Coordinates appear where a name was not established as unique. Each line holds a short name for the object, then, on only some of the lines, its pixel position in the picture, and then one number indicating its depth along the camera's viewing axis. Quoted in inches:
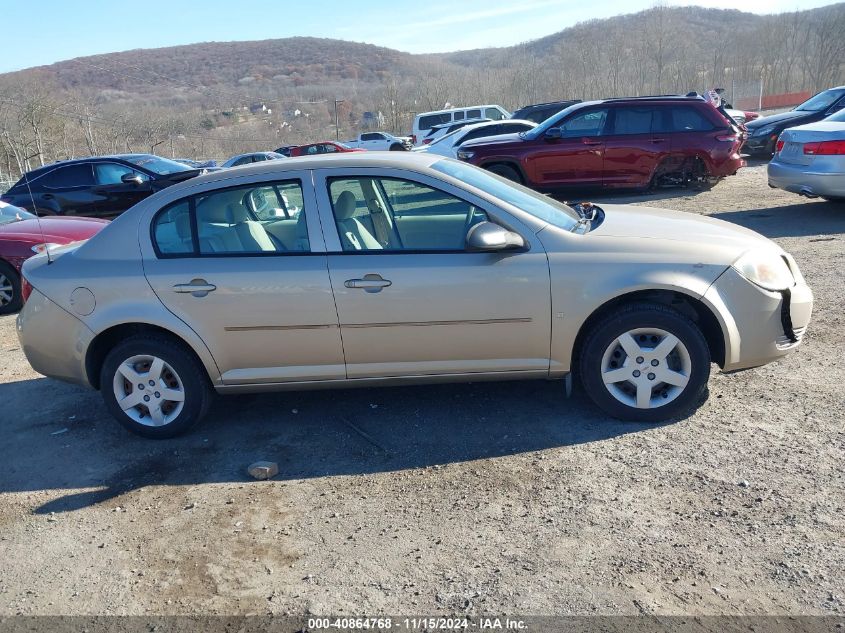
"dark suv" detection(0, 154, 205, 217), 487.5
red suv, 477.7
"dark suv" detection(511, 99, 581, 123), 916.2
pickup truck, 1238.3
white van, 1185.4
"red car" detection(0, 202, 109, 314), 310.3
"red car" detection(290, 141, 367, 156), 1219.9
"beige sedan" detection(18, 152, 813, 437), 155.7
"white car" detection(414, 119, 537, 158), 662.5
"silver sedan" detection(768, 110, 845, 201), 344.8
